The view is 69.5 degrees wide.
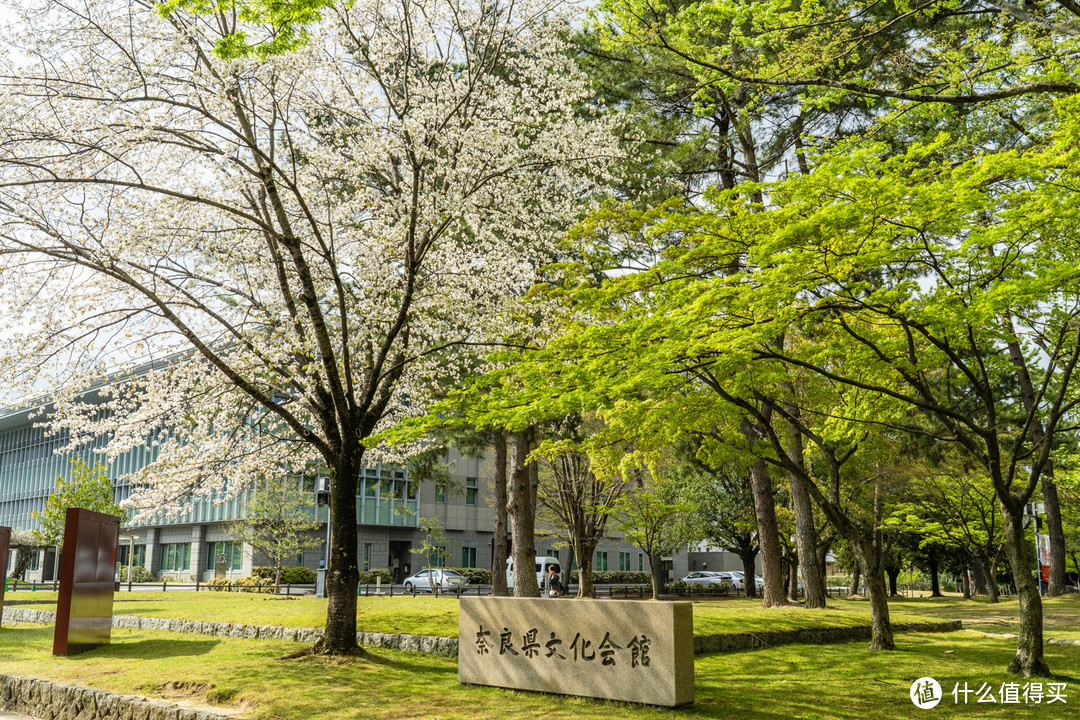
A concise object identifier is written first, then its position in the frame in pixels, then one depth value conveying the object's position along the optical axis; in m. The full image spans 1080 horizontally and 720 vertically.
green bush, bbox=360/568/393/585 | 43.81
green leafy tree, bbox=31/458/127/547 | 31.42
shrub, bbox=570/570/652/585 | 53.06
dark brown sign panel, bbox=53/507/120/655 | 12.04
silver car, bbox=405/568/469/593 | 39.03
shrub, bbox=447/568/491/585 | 46.41
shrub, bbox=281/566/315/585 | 40.94
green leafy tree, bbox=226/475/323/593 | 35.78
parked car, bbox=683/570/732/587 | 51.00
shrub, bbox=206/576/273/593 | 36.47
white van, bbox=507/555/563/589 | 42.06
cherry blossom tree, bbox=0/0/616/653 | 11.12
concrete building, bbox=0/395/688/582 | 48.41
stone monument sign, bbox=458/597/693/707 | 8.15
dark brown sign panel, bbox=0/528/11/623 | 17.48
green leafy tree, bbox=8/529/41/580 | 32.53
